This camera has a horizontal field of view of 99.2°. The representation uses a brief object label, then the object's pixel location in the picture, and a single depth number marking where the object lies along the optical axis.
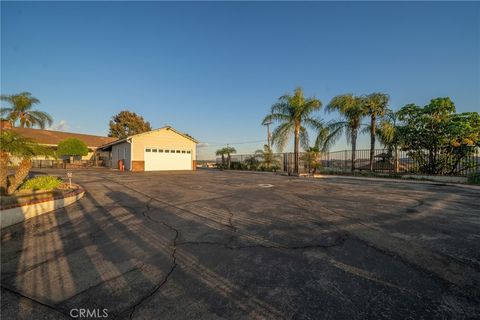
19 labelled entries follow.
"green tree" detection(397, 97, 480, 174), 12.28
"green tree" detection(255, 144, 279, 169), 23.23
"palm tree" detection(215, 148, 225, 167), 28.28
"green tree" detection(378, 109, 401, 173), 15.22
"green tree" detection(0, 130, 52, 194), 5.80
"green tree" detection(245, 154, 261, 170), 24.71
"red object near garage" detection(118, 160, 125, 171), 22.69
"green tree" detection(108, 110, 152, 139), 47.59
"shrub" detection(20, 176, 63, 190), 6.81
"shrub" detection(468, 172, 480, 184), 11.33
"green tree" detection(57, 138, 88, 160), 24.44
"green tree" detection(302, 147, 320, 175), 18.14
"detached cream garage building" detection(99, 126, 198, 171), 21.83
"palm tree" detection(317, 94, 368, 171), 16.73
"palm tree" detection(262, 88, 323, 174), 18.45
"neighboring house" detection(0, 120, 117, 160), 29.93
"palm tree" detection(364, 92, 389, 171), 16.20
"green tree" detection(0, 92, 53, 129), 20.64
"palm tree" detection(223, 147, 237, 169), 27.86
